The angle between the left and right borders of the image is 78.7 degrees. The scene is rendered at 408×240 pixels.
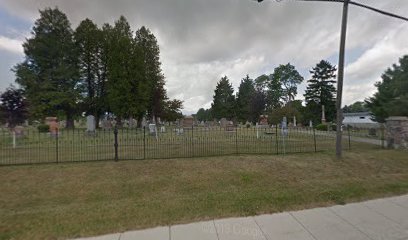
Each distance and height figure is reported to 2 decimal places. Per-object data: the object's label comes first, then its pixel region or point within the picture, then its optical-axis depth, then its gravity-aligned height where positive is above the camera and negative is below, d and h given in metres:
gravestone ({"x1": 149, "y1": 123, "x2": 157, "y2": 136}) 20.08 -0.52
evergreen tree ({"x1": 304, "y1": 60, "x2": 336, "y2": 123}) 54.28 +6.46
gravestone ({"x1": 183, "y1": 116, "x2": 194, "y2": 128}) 31.39 +0.27
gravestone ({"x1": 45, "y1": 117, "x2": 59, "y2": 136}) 23.93 +0.22
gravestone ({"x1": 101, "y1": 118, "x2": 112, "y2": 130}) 33.17 -0.02
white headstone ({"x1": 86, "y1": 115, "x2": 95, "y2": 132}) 23.33 +0.25
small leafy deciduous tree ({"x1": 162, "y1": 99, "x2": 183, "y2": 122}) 50.59 +2.84
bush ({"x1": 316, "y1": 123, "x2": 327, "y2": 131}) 33.19 -0.93
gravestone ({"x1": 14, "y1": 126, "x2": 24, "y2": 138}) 18.27 -0.40
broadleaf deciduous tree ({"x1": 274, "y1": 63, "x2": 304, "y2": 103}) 77.75 +13.67
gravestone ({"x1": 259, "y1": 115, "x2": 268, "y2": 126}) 34.74 +0.06
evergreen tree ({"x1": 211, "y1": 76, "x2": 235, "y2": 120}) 70.19 +6.51
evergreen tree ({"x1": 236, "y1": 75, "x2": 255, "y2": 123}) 63.32 +6.20
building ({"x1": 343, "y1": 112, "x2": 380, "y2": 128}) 63.29 +0.73
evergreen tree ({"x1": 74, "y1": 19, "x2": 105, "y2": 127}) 39.34 +9.90
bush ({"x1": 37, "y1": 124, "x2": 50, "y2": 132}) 27.92 -0.31
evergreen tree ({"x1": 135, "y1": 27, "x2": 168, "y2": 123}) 43.78 +10.16
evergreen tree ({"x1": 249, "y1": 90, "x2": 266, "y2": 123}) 60.78 +3.92
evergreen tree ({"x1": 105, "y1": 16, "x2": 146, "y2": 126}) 36.44 +7.05
